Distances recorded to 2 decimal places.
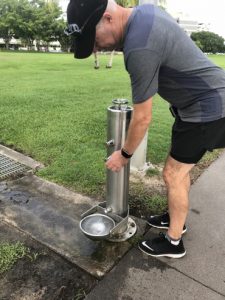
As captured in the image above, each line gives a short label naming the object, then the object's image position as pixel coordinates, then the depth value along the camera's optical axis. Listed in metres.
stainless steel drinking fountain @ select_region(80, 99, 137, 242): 1.81
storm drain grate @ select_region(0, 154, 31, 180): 2.79
